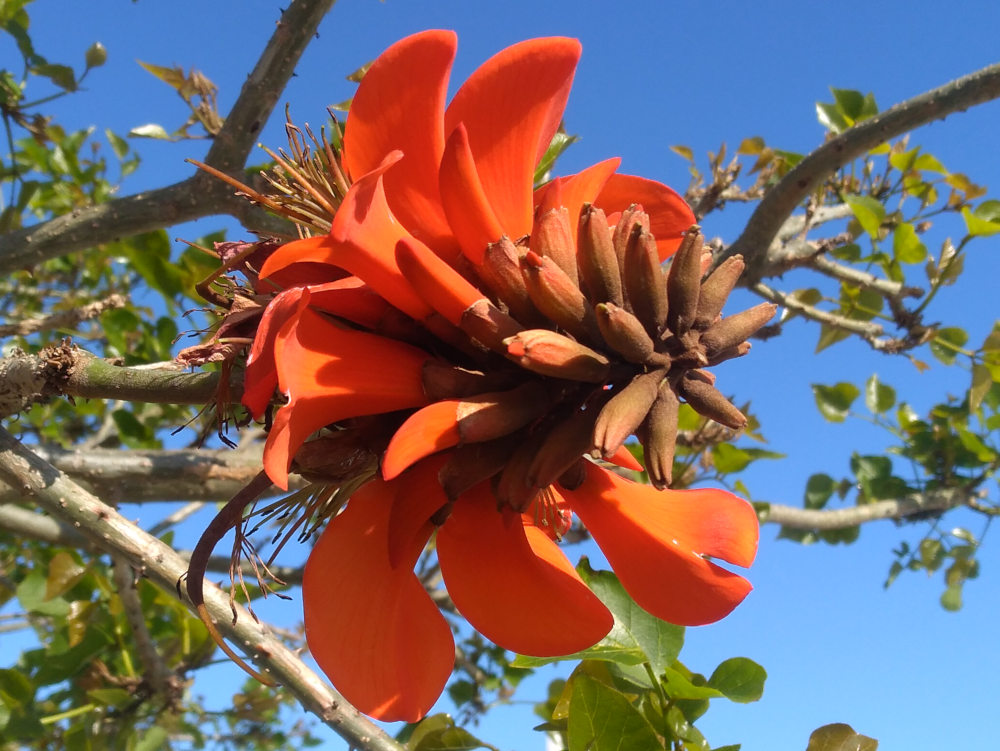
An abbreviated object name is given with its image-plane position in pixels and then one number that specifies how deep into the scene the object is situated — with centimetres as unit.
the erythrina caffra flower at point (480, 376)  17
